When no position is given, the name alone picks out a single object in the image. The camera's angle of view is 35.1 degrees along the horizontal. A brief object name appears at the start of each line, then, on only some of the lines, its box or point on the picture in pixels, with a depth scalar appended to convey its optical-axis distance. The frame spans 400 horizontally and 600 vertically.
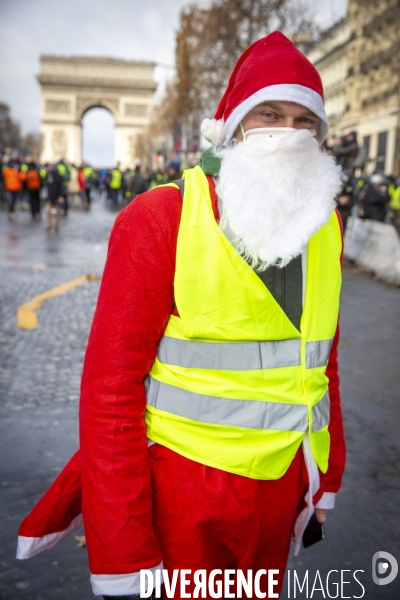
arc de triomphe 61.41
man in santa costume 1.49
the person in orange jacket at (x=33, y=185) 20.62
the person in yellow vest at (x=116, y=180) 31.39
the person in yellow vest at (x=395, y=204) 18.90
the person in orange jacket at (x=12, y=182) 20.77
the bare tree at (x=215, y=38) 23.30
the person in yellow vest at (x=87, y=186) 30.64
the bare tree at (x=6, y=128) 85.44
